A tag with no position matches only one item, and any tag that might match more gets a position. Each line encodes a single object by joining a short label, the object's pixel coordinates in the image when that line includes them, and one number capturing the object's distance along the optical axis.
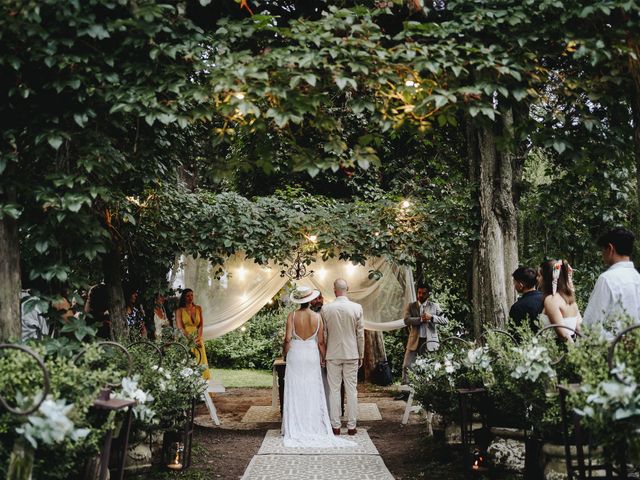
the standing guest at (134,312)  8.67
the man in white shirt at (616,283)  4.45
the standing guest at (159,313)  8.78
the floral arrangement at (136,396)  4.23
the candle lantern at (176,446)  5.98
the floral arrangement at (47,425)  3.12
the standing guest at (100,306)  8.17
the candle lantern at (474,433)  5.29
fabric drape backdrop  10.77
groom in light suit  8.34
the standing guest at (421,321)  10.09
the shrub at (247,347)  19.22
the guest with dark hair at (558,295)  5.65
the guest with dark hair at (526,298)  5.99
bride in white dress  8.16
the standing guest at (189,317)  9.70
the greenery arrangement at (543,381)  3.02
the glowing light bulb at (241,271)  10.88
